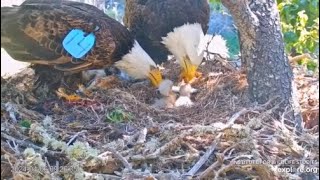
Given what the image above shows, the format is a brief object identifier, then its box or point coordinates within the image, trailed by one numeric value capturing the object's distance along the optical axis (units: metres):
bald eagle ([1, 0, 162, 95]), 3.21
